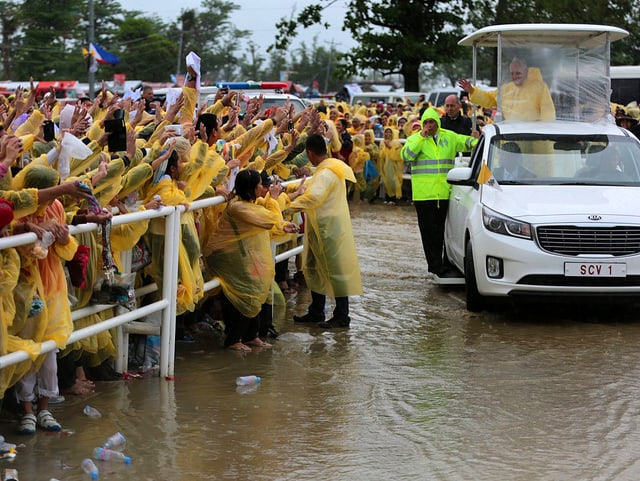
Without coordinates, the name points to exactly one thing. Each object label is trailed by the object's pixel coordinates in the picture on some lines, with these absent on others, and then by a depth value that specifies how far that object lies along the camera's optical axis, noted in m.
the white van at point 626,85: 29.30
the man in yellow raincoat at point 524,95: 12.43
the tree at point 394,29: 46.22
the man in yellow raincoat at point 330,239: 9.60
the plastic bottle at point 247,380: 7.69
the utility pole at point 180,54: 80.91
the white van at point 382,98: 39.02
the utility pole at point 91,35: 39.22
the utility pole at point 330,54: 110.81
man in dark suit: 14.42
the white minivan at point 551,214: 9.64
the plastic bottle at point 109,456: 5.90
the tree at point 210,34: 96.38
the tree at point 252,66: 112.31
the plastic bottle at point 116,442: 6.10
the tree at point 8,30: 76.81
